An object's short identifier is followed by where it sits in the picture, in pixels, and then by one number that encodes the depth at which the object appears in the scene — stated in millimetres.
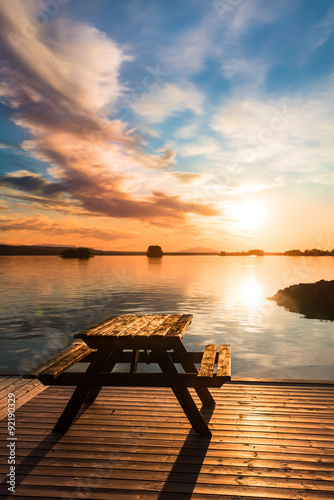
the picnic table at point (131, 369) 5004
